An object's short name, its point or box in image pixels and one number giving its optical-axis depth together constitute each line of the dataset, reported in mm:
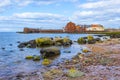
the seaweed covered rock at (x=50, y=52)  14635
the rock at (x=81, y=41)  29832
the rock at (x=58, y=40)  25747
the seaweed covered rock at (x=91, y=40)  27979
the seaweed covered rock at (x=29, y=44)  23729
